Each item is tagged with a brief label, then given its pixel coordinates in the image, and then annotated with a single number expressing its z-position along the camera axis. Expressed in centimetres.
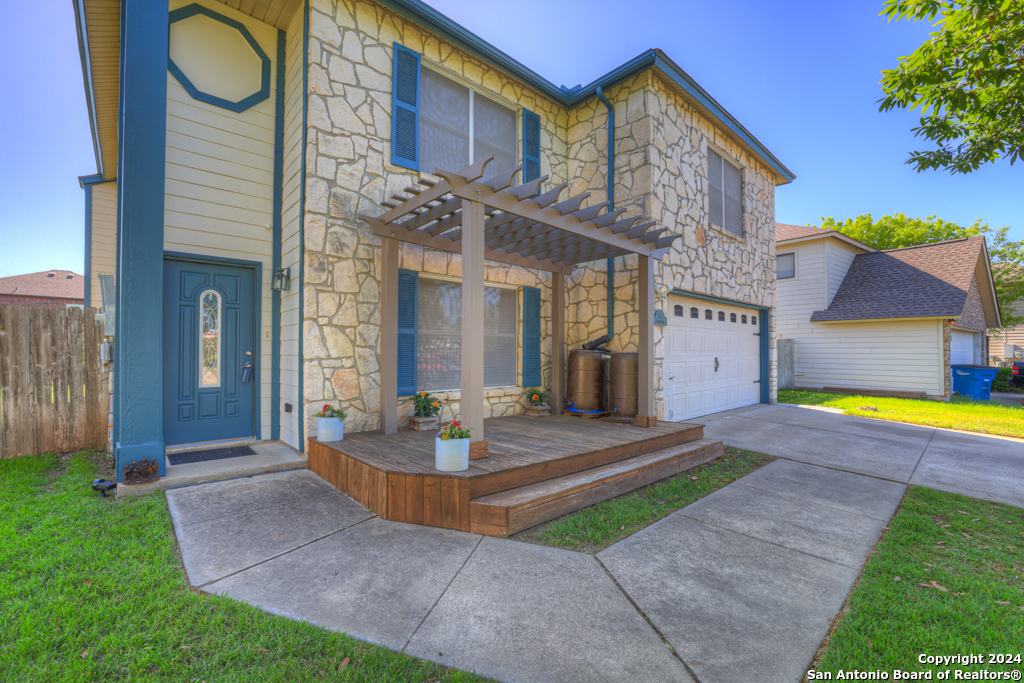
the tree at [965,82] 395
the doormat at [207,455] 417
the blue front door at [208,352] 452
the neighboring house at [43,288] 2144
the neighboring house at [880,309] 1107
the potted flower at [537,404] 616
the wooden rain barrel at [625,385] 564
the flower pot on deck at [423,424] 486
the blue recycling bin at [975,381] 1072
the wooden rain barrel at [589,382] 596
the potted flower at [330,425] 417
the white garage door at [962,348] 1226
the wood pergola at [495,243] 357
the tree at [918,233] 2000
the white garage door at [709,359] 697
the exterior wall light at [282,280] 471
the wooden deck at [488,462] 313
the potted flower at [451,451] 321
